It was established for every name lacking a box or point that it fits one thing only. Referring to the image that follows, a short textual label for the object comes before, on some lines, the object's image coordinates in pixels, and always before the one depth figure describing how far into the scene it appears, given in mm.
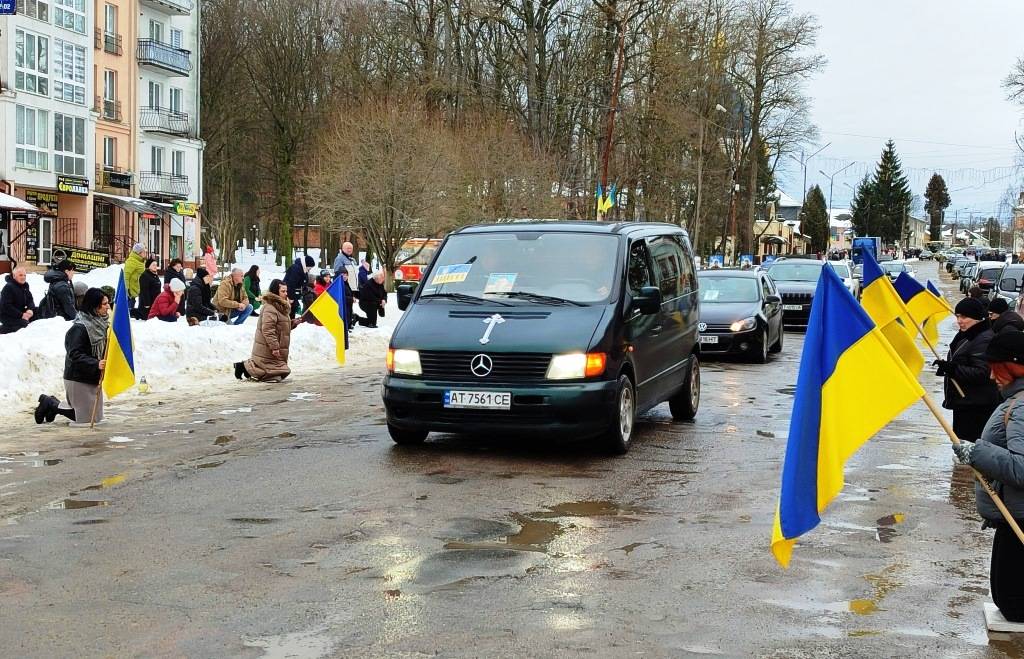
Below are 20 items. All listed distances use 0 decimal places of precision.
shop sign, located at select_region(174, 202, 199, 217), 58284
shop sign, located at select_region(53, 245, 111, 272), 46312
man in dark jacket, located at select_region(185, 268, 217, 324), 22531
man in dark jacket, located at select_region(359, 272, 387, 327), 26516
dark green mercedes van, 10094
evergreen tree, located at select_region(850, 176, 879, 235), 153750
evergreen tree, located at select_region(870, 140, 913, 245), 152750
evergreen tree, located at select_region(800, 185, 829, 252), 157125
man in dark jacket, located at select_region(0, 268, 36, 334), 19328
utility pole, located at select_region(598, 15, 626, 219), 35156
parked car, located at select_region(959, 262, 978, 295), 54719
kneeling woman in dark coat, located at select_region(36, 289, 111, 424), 12383
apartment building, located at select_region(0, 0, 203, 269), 48406
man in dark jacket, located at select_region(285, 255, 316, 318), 26078
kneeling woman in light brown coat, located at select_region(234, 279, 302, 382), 16859
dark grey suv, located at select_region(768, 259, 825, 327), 29172
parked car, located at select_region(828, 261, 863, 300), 36975
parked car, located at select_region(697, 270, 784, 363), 20594
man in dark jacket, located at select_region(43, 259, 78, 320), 19938
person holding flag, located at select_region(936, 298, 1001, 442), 9797
